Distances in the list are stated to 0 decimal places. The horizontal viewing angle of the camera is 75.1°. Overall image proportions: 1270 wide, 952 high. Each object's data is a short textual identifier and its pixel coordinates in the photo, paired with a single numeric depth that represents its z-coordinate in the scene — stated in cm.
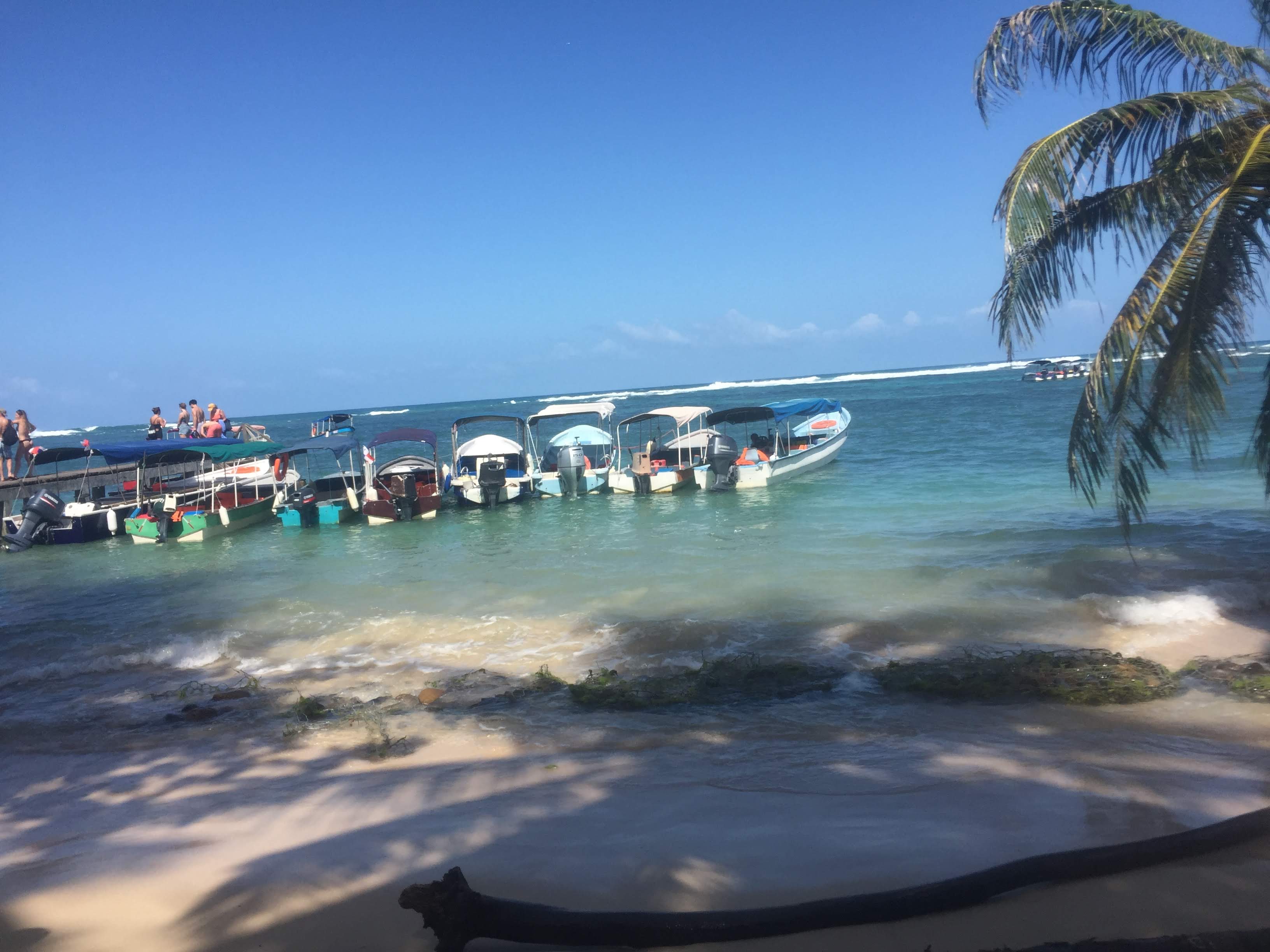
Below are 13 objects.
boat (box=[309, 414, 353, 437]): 4228
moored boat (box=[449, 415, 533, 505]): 2541
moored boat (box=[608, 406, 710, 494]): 2584
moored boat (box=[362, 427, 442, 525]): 2386
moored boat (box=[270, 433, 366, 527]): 2394
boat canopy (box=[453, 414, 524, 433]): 2697
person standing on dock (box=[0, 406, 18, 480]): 2444
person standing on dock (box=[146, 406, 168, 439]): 3067
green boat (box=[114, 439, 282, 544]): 2281
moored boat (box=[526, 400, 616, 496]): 2670
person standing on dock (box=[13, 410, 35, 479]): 2447
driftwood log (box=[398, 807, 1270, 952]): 338
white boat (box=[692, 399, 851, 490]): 2550
